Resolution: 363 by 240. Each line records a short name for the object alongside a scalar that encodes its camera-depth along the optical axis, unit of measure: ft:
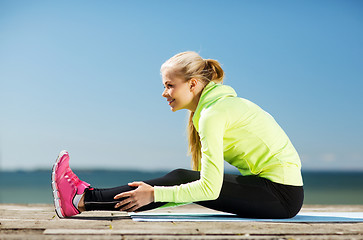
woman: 9.95
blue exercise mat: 10.11
